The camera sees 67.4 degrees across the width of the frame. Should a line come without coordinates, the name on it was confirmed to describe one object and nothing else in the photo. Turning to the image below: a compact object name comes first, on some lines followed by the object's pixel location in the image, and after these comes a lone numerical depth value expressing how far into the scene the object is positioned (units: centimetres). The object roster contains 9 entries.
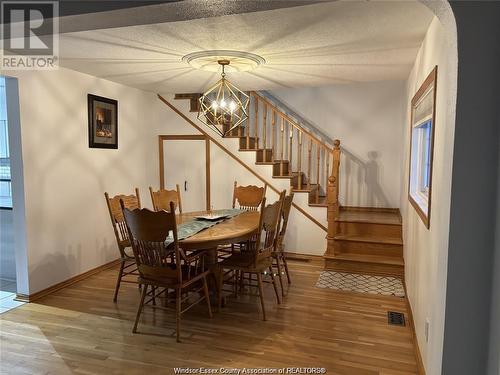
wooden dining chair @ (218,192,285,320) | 316
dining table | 294
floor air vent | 313
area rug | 383
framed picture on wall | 439
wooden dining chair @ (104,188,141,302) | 354
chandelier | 351
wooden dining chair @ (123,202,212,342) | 270
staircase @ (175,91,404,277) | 446
